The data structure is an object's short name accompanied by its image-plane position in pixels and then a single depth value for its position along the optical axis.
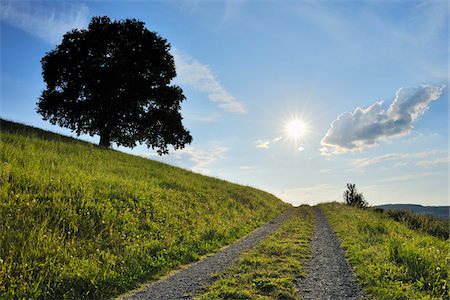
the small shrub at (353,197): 47.62
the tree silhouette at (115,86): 35.62
